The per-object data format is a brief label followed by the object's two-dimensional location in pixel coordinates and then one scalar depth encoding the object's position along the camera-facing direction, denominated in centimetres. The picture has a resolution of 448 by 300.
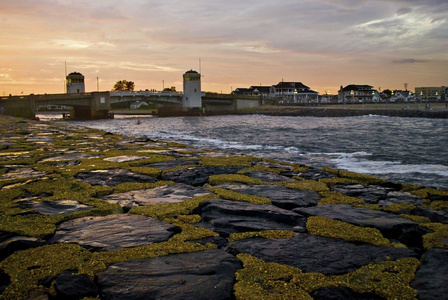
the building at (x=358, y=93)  13750
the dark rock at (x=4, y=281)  261
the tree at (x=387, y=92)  17969
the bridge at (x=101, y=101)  6303
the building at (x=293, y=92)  13162
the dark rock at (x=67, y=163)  811
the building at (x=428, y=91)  16290
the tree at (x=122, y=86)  16336
